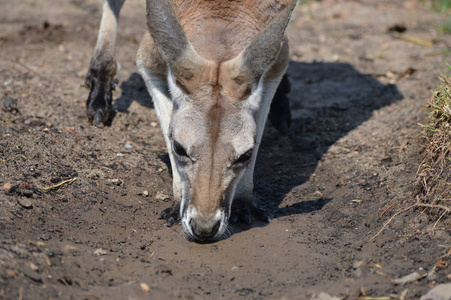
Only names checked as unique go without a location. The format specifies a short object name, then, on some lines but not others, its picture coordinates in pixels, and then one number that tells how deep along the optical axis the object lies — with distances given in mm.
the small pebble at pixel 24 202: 8492
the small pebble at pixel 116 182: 10016
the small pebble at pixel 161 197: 9909
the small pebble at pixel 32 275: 6758
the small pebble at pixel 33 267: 6925
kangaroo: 7812
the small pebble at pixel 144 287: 6941
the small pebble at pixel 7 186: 8695
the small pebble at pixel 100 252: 7797
